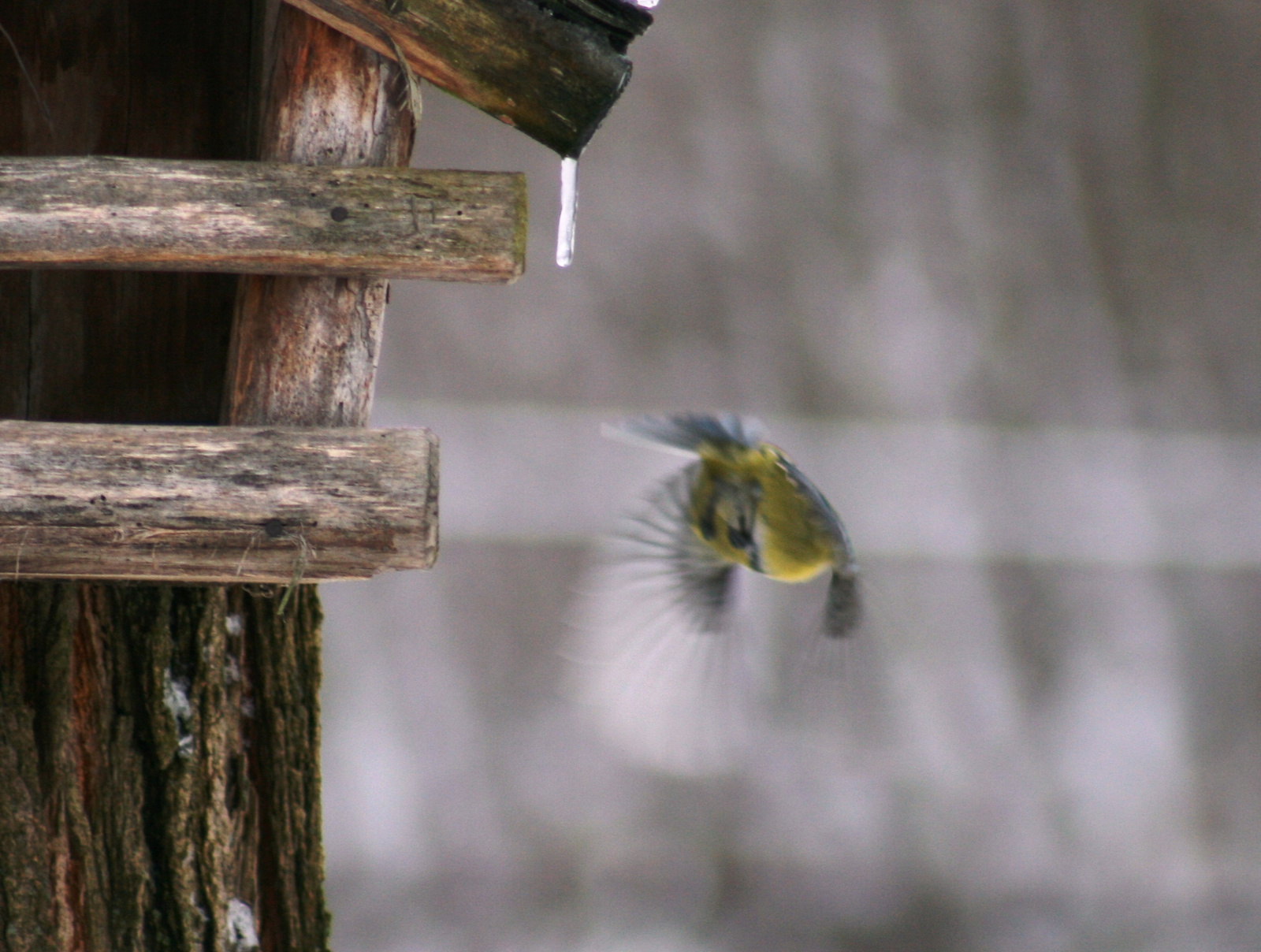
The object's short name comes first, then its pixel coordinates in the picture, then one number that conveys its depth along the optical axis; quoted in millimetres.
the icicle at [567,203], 5397
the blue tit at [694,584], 5488
